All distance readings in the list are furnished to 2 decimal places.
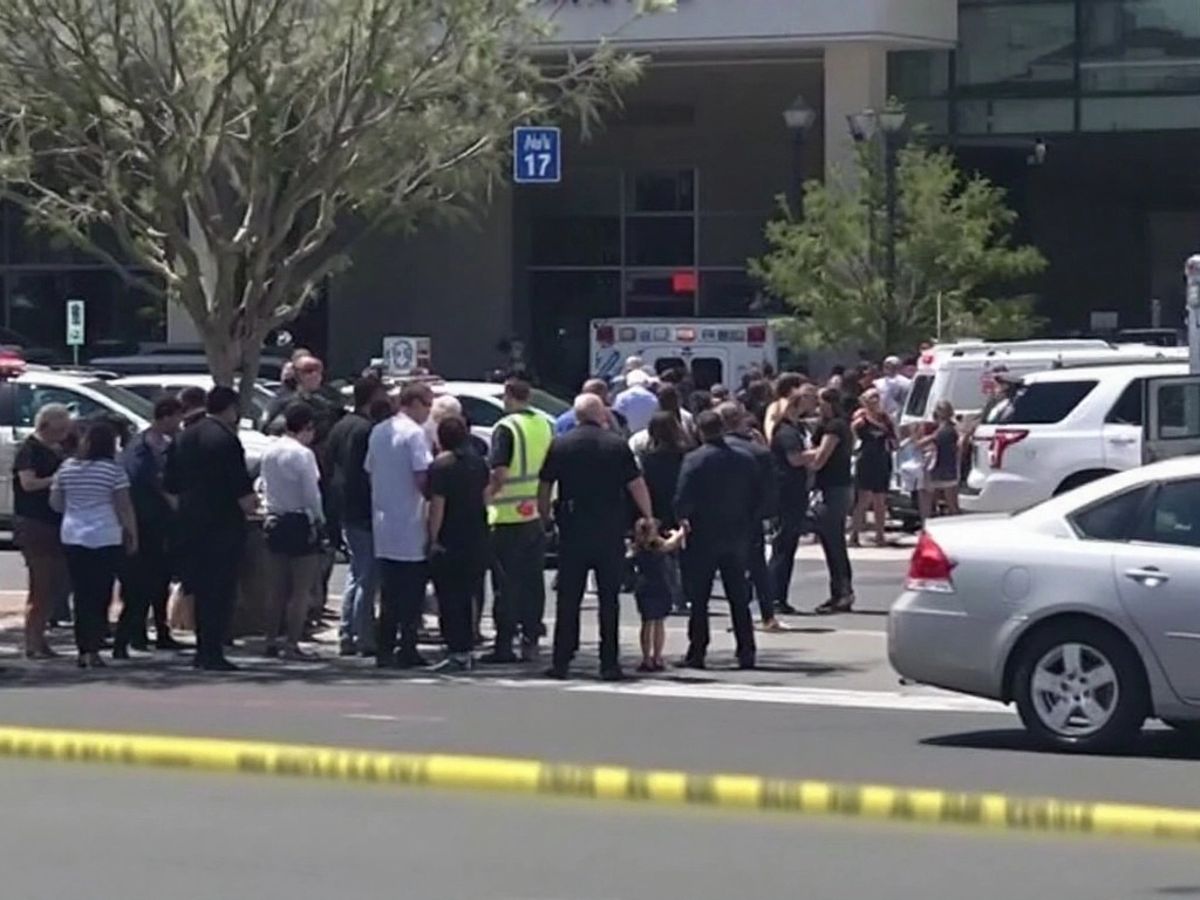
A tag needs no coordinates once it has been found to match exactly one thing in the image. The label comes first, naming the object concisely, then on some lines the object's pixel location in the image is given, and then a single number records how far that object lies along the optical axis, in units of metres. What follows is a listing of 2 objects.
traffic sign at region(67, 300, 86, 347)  42.72
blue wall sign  23.67
